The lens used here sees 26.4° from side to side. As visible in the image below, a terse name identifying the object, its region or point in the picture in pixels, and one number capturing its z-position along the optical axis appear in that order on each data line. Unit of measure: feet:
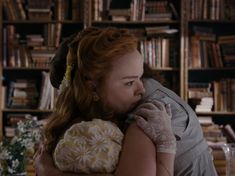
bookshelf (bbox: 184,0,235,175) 14.82
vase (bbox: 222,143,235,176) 4.43
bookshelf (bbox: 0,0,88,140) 14.99
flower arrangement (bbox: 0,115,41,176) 7.13
